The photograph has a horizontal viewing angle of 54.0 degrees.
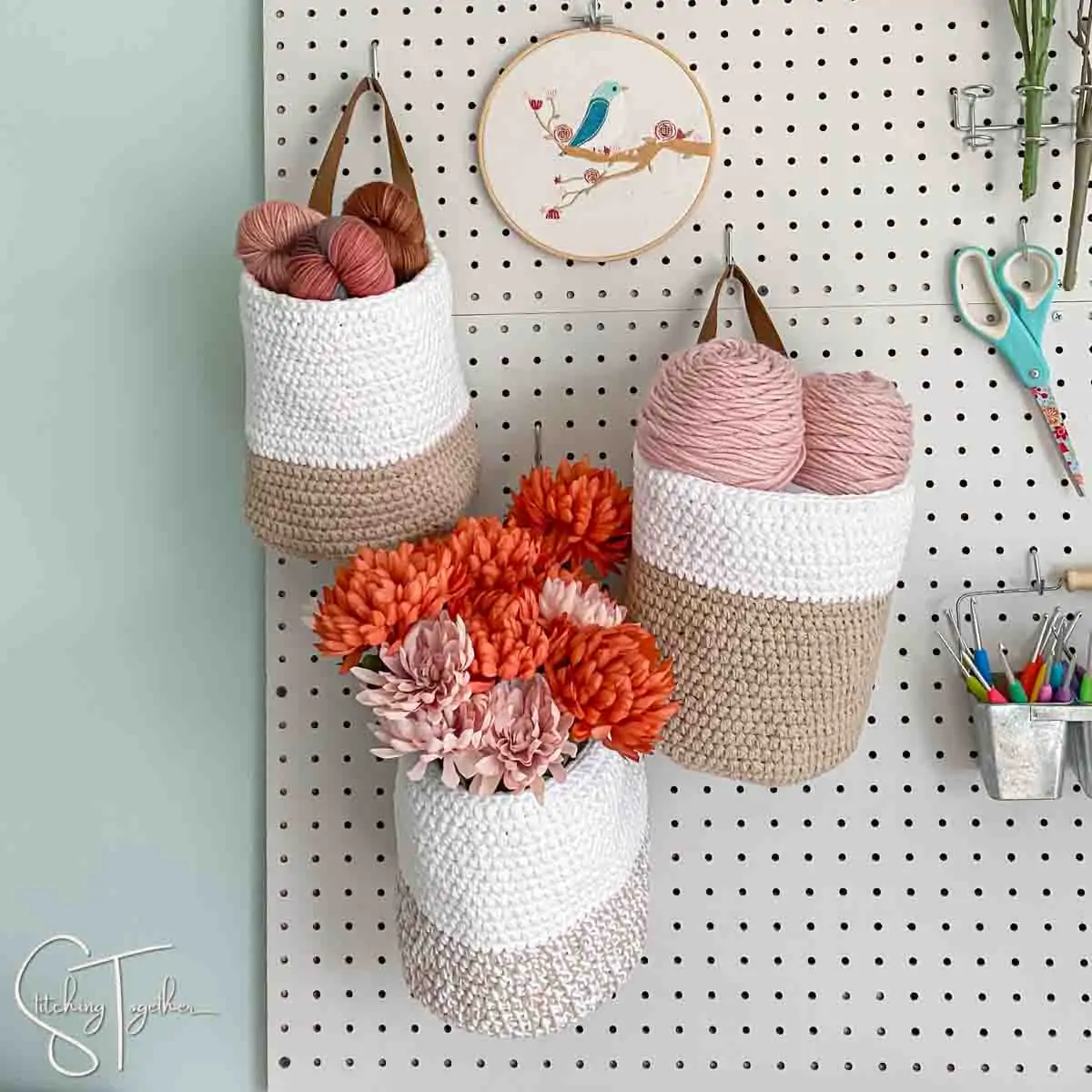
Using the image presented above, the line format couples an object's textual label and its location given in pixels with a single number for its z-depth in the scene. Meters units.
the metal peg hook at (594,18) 0.86
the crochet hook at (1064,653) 0.81
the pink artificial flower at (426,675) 0.66
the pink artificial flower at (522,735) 0.66
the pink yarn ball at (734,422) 0.70
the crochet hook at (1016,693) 0.79
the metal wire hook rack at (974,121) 0.84
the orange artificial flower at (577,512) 0.76
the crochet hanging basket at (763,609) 0.70
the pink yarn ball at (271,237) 0.72
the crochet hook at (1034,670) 0.80
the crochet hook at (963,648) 0.81
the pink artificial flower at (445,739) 0.66
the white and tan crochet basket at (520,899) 0.70
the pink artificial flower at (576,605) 0.69
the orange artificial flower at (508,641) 0.66
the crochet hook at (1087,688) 0.79
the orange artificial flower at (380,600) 0.67
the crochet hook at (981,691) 0.80
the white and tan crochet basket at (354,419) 0.72
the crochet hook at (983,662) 0.82
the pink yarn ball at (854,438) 0.72
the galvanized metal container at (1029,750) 0.78
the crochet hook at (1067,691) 0.79
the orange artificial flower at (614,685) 0.65
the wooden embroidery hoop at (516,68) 0.85
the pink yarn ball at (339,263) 0.70
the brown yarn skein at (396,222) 0.75
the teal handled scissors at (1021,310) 0.84
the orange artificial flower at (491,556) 0.71
